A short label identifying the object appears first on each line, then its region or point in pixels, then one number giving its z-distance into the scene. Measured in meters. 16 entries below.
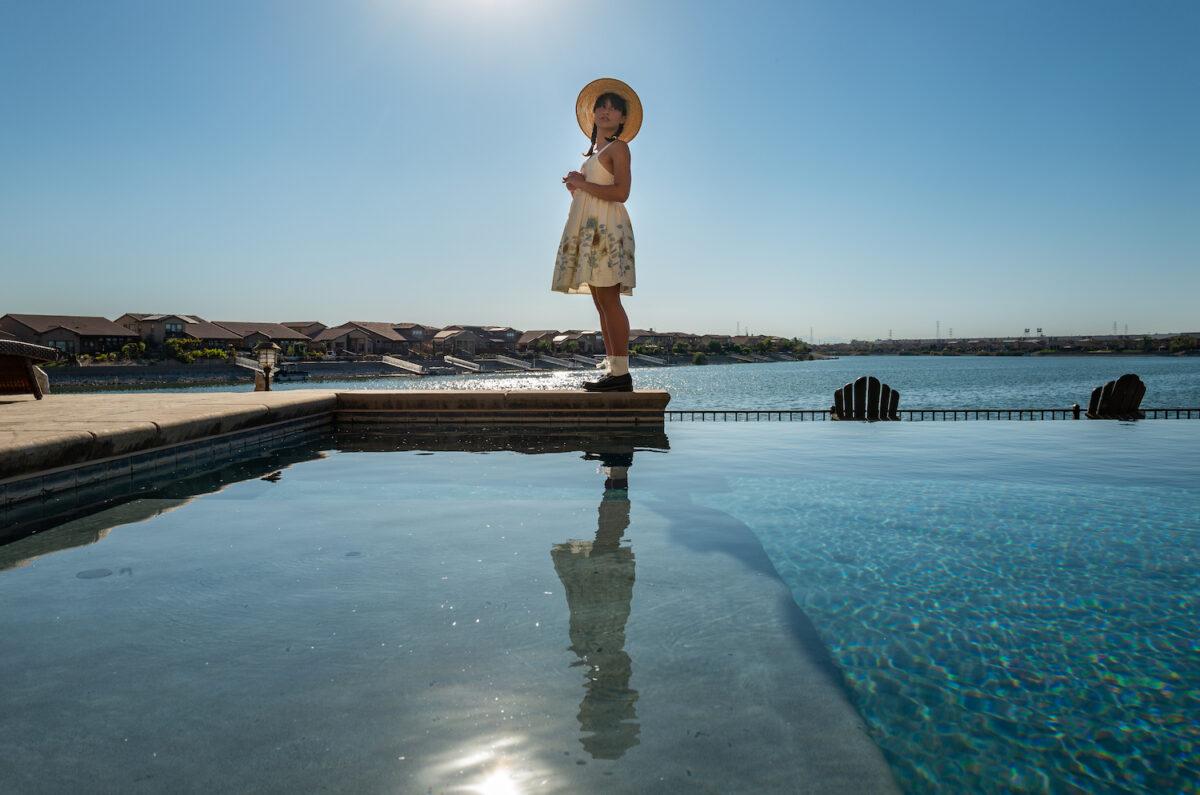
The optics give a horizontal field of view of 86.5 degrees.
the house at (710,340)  178.00
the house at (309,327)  111.69
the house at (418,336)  112.00
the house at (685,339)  173.38
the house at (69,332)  71.94
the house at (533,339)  126.22
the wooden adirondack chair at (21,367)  6.55
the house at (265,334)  90.31
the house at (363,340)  99.81
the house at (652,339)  161.62
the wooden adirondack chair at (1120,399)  11.37
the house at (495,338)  120.50
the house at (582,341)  128.75
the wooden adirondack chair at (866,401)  11.03
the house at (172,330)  81.44
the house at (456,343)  110.19
